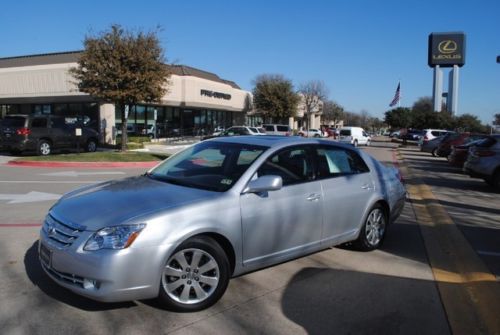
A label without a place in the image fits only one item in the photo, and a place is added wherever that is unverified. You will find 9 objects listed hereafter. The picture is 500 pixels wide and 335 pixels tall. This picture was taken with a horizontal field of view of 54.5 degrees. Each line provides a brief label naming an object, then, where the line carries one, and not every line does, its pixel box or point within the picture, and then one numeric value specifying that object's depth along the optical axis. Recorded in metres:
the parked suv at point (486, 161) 13.20
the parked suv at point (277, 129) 44.31
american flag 66.50
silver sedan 3.88
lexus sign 83.25
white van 43.50
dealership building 30.89
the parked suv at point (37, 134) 20.42
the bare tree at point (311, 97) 74.25
